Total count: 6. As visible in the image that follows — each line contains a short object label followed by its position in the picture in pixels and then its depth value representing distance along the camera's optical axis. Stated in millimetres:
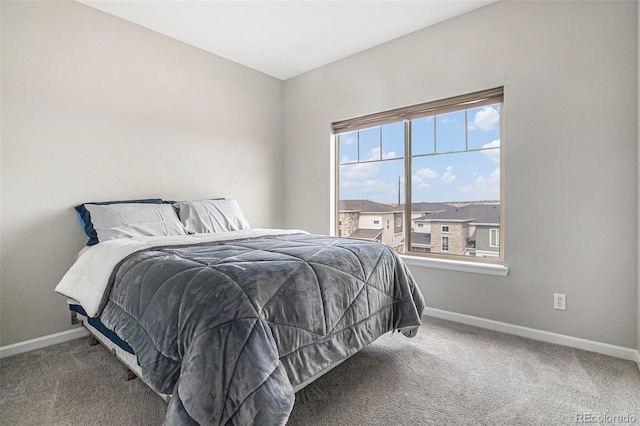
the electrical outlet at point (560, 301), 2309
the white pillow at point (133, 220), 2318
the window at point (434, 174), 2752
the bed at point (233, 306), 1130
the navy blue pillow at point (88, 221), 2312
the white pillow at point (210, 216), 2809
